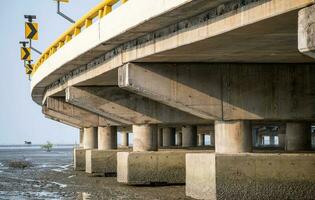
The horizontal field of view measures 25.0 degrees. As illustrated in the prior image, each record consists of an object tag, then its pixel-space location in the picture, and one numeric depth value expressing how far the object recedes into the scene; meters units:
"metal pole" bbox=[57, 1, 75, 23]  30.31
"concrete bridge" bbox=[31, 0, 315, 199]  14.52
